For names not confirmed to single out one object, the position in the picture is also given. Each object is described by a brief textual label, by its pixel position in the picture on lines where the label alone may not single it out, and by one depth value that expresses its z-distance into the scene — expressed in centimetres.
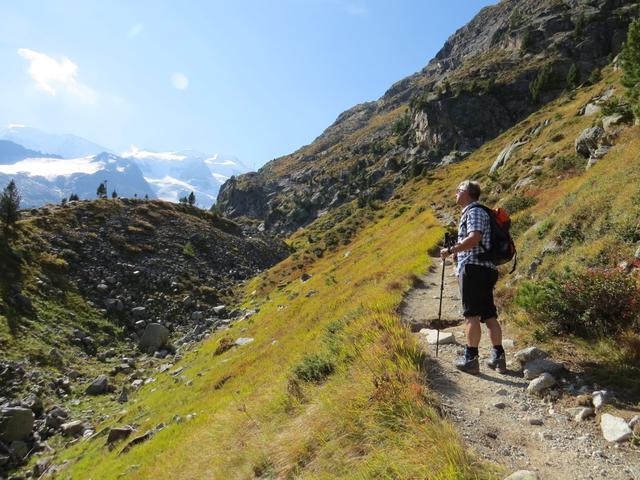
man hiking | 687
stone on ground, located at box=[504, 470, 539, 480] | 385
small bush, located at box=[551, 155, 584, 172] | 2591
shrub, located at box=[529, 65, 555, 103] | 11294
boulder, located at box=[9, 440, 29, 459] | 1755
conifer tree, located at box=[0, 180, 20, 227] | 3656
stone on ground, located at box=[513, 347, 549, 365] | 703
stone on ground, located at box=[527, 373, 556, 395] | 610
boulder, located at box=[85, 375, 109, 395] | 2331
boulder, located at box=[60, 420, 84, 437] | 1913
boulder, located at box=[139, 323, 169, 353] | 3102
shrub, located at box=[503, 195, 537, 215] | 2286
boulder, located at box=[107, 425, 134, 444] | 1613
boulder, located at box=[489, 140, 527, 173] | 4728
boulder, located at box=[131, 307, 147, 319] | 3494
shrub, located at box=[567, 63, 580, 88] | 9969
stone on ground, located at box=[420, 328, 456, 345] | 862
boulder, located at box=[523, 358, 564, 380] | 648
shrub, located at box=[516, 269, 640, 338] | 702
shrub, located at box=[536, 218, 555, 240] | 1412
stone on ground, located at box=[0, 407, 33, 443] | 1817
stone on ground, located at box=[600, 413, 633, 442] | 461
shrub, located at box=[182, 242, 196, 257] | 4991
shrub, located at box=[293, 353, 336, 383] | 784
